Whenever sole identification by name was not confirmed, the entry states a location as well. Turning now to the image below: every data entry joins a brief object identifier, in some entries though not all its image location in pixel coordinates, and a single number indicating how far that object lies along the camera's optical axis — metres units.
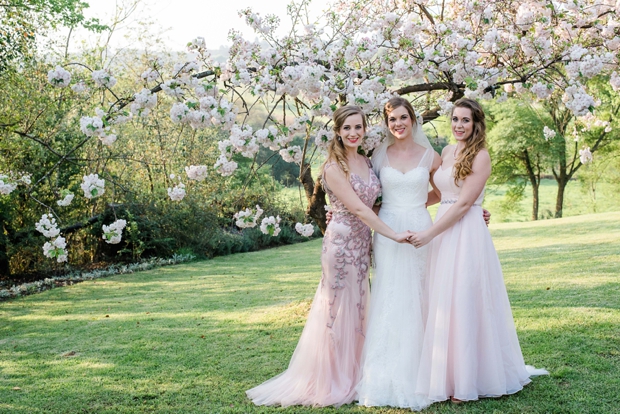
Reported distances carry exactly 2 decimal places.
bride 3.31
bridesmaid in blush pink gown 3.23
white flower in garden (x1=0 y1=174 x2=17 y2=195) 3.86
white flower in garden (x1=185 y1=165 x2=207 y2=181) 3.96
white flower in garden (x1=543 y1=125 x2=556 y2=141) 5.29
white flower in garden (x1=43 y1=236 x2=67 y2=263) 4.11
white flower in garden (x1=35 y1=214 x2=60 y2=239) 4.46
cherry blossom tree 3.76
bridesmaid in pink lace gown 3.54
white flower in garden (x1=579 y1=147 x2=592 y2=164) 6.14
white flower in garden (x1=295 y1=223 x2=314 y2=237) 5.10
